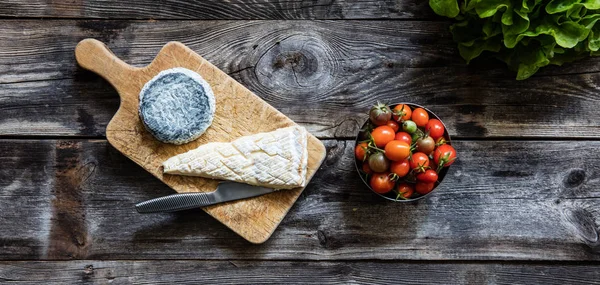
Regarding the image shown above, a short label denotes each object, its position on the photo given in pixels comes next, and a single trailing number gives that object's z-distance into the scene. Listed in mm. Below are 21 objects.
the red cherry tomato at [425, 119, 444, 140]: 1310
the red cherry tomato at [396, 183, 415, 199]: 1318
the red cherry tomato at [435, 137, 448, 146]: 1302
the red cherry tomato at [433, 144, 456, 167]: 1264
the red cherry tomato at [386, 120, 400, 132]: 1301
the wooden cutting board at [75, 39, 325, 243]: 1374
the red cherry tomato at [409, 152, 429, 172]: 1262
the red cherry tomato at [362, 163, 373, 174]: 1327
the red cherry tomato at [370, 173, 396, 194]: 1295
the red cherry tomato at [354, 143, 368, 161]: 1303
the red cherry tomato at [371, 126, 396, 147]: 1268
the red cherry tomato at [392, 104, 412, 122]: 1293
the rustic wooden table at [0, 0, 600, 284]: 1439
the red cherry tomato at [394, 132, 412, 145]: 1274
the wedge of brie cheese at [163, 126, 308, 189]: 1319
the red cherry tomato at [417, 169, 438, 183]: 1262
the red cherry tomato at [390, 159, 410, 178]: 1269
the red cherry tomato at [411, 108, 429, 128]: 1309
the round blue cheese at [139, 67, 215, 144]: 1326
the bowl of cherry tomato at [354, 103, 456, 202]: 1266
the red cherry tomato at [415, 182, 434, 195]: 1304
